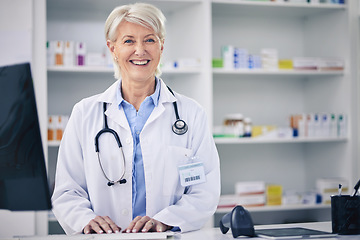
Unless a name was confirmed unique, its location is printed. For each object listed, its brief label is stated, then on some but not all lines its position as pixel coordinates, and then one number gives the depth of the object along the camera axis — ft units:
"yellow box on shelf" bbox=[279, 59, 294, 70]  13.16
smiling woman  6.98
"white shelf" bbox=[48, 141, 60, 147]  11.48
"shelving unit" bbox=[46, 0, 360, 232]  12.65
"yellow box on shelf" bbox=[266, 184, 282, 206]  12.86
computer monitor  4.13
